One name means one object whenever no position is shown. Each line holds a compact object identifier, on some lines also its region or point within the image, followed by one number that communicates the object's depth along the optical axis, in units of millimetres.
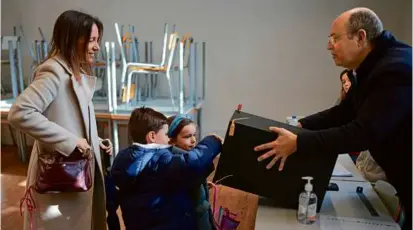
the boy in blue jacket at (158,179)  1309
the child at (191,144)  1443
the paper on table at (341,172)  1850
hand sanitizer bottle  1338
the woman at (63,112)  1411
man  1236
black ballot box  1280
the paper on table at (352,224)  1317
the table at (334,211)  1349
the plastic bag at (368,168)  1821
